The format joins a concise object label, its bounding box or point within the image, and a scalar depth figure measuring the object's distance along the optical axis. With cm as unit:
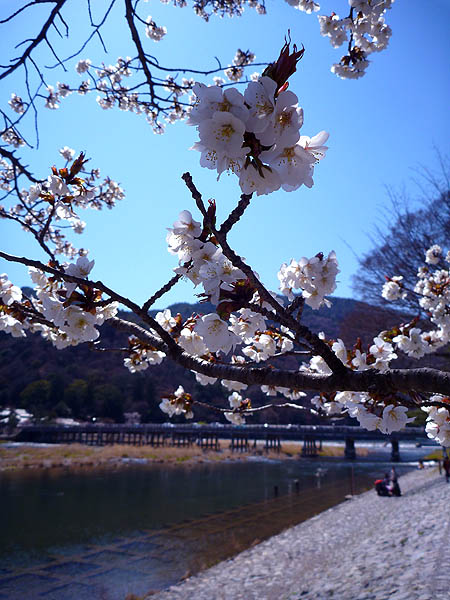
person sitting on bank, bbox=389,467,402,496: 1734
